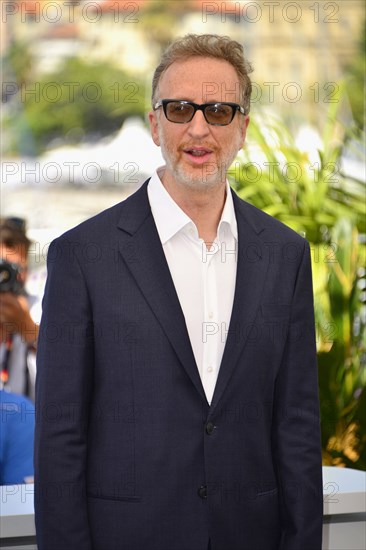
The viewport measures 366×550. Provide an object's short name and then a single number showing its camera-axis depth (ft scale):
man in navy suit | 13.05
